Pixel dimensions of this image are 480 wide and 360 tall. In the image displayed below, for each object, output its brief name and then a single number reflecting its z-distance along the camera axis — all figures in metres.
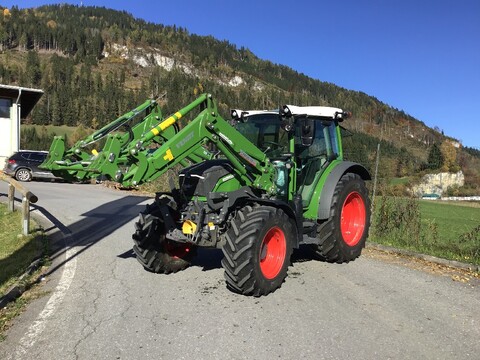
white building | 24.61
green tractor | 5.10
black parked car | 22.42
